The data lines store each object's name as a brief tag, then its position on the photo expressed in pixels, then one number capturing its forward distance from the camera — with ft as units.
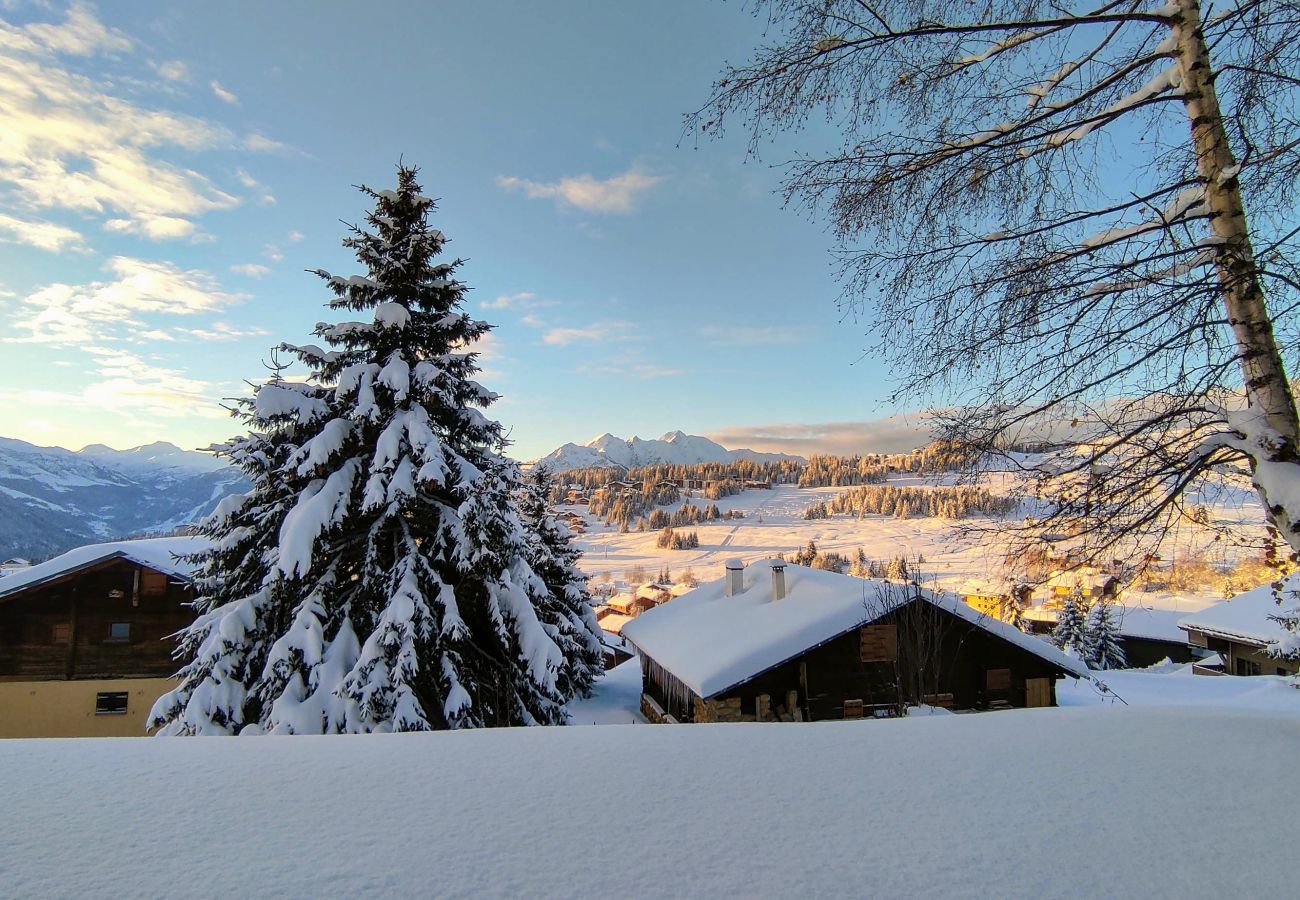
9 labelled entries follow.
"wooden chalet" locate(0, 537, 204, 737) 61.16
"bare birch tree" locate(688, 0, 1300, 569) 12.07
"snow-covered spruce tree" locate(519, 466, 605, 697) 73.00
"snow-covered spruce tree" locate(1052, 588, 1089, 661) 121.39
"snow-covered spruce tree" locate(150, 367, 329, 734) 32.24
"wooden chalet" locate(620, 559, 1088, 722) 48.44
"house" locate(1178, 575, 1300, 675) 79.00
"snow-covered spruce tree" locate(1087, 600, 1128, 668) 120.57
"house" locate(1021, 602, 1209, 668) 129.49
